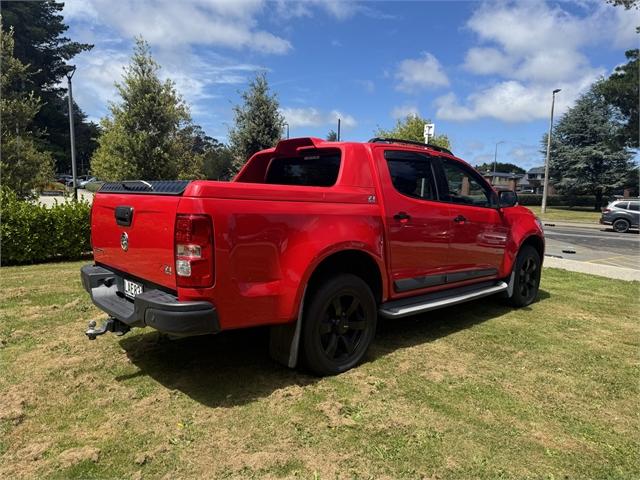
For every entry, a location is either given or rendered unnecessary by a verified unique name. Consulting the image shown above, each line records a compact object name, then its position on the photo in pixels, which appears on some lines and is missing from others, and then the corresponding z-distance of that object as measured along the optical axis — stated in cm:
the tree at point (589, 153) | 3791
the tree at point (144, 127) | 1273
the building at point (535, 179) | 9109
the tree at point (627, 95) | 3112
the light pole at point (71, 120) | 1701
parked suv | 2277
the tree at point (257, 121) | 1945
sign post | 1135
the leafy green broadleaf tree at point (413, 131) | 2323
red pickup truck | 305
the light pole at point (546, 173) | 3052
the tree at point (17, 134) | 1050
